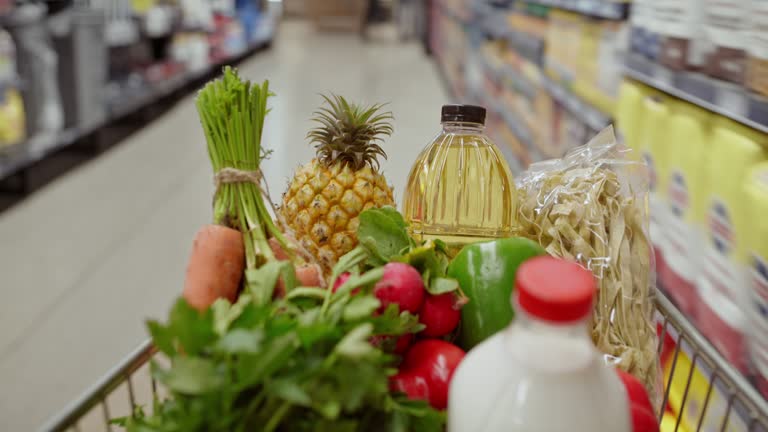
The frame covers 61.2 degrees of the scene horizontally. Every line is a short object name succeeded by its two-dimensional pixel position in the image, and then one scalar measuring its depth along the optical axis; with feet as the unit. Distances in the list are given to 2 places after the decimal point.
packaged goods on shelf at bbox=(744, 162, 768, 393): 4.06
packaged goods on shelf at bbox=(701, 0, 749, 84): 4.43
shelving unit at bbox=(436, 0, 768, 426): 3.14
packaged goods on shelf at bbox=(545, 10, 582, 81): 9.13
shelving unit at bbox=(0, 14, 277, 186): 11.94
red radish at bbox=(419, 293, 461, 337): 2.68
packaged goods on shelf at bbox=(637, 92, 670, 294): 5.64
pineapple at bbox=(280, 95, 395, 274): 3.54
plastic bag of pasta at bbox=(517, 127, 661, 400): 3.23
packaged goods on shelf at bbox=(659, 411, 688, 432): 4.70
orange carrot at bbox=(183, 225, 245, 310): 2.84
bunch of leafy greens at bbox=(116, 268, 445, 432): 1.91
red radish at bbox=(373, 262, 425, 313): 2.52
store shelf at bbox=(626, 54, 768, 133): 4.20
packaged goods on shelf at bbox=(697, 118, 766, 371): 4.37
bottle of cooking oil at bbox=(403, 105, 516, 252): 3.59
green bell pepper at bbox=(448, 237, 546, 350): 2.80
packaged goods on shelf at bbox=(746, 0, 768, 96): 4.06
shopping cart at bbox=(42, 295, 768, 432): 2.35
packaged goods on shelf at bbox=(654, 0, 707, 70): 5.07
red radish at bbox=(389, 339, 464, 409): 2.45
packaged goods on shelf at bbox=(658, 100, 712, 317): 5.04
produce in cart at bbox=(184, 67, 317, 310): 2.93
